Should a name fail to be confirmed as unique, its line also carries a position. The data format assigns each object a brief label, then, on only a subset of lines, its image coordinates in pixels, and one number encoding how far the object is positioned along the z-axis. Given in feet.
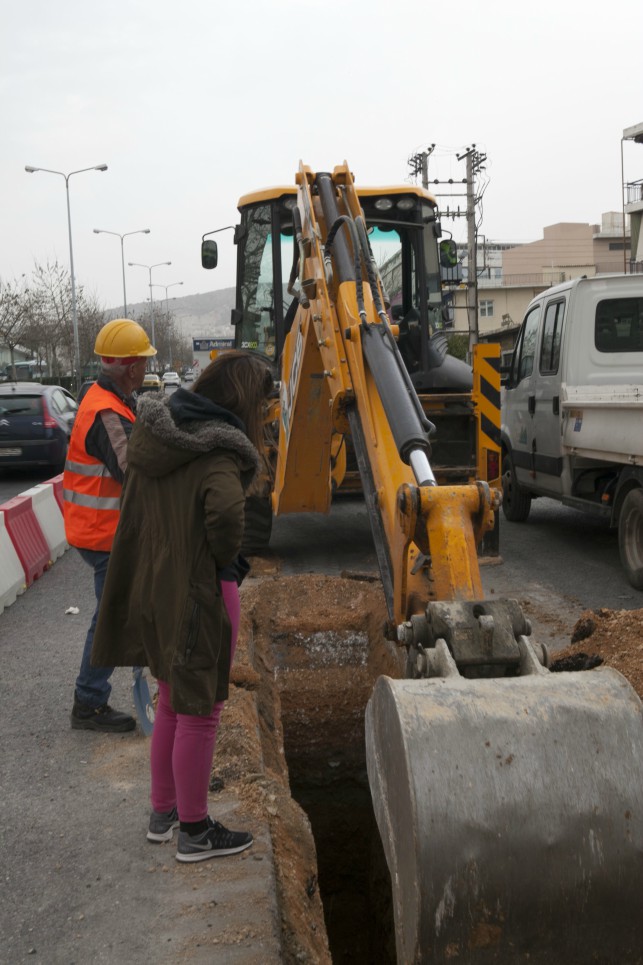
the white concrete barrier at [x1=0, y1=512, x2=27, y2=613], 25.98
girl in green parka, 11.10
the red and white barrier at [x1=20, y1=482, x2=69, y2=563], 31.78
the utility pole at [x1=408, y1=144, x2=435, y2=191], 120.88
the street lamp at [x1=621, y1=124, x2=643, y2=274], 145.59
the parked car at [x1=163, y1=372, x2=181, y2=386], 170.71
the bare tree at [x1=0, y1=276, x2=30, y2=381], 119.34
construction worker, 15.64
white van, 26.09
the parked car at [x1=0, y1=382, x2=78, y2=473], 55.62
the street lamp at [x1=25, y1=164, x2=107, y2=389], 124.23
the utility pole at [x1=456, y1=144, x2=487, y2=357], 103.91
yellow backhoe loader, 8.30
